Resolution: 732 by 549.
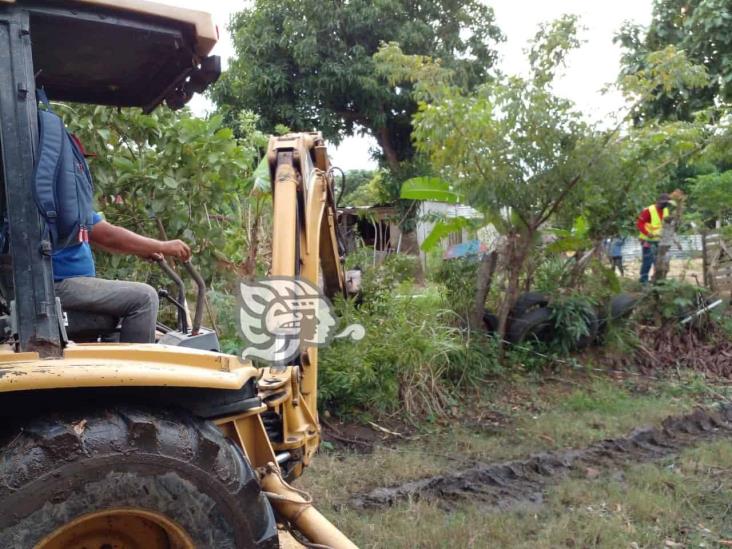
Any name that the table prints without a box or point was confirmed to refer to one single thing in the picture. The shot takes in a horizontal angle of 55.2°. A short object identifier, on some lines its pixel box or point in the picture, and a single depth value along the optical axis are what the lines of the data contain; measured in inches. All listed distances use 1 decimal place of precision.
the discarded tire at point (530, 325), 299.9
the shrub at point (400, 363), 234.4
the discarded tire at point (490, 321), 302.2
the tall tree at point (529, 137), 264.2
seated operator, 105.5
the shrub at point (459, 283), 297.6
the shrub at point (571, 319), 299.7
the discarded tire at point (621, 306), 318.7
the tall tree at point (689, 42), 427.8
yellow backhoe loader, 78.9
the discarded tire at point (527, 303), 303.3
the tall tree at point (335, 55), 601.0
